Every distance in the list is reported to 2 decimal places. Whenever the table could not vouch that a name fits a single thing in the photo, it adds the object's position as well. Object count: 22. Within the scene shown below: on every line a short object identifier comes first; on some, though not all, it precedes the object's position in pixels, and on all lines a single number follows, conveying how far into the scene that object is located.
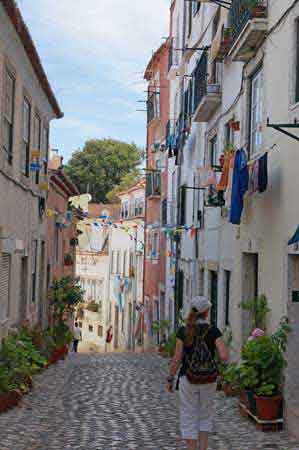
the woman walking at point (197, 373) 6.95
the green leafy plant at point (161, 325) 24.27
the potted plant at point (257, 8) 10.95
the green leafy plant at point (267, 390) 9.05
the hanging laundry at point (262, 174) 10.52
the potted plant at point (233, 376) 9.61
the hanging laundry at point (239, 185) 11.35
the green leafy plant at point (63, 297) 22.17
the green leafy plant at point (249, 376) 9.27
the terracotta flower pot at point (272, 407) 8.96
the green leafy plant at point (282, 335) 8.95
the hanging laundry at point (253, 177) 10.76
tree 59.79
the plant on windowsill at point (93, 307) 49.47
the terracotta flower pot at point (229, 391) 11.89
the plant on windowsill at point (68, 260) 28.46
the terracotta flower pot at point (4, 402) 10.44
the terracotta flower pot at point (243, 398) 9.80
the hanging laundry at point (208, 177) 15.06
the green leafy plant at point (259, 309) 10.98
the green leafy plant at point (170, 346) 19.95
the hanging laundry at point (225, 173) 12.62
